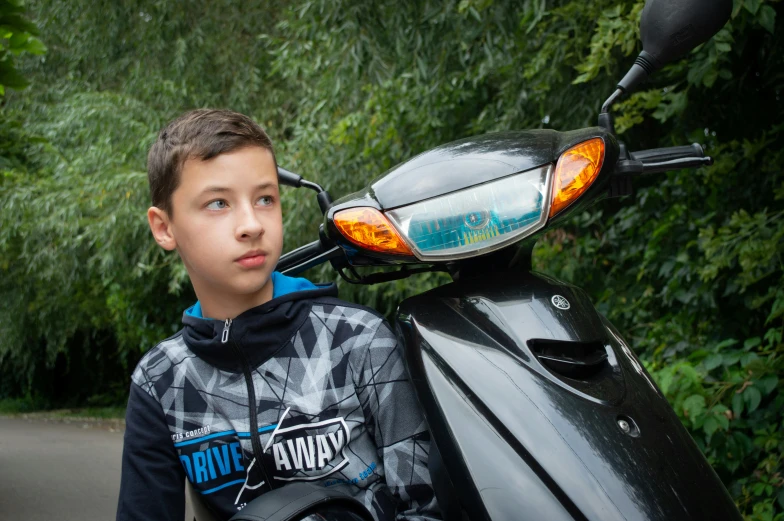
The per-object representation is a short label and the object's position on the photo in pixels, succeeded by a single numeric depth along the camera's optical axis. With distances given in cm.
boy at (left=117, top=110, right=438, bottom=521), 136
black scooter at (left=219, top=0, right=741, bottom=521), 104
